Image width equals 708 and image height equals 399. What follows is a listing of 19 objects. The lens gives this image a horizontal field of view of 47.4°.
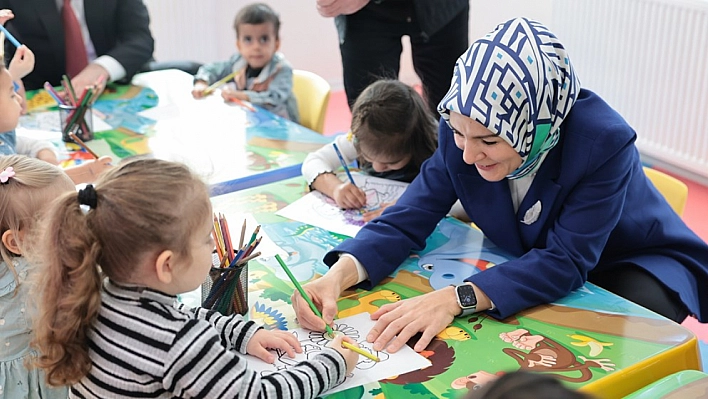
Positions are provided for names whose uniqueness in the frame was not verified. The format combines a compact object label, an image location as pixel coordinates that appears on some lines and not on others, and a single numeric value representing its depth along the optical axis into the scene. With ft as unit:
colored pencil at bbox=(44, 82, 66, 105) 7.93
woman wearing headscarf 4.85
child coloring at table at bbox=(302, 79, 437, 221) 6.80
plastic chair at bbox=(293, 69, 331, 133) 9.46
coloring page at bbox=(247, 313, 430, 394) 4.31
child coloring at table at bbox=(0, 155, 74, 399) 4.64
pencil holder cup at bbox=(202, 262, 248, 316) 4.68
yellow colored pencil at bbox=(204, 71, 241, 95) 9.32
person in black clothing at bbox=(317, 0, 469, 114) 8.05
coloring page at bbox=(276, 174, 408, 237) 6.28
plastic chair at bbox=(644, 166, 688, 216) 6.56
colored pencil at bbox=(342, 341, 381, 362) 4.30
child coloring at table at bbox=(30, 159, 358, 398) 3.64
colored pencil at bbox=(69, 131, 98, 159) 6.97
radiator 11.79
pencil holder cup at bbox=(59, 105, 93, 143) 7.81
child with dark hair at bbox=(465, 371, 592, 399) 2.15
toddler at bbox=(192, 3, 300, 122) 9.55
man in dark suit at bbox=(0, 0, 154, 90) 9.61
